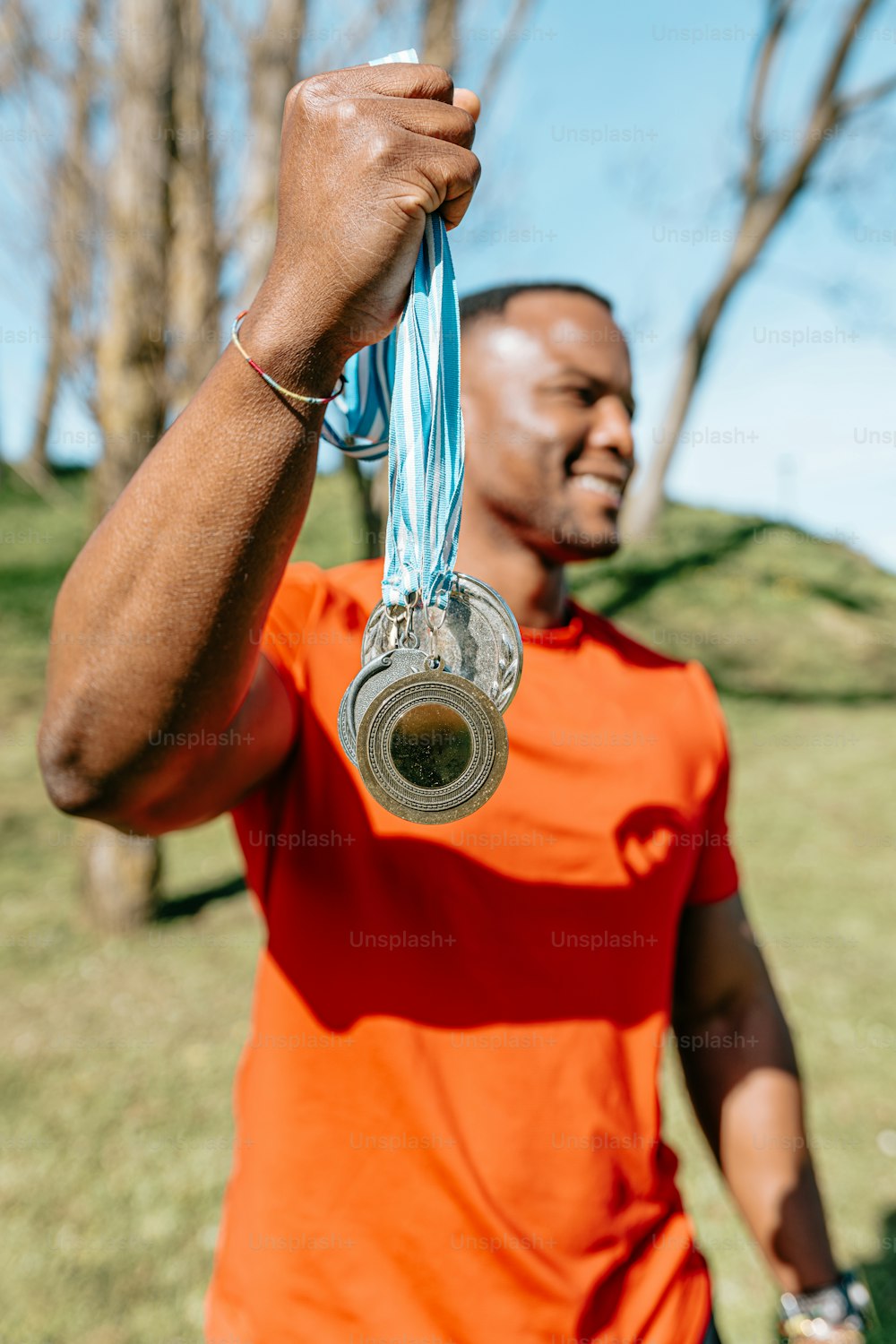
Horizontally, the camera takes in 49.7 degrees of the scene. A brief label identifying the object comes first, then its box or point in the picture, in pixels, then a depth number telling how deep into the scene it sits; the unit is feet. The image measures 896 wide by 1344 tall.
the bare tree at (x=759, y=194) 45.91
